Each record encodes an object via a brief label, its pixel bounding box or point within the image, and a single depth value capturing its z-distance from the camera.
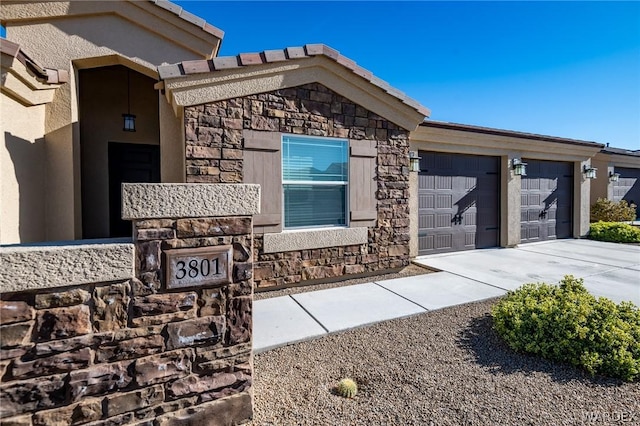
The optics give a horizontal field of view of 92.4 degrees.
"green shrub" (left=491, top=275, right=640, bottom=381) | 2.77
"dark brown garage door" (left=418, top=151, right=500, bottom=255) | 7.57
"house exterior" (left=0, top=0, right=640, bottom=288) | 4.60
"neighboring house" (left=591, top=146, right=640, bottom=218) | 12.17
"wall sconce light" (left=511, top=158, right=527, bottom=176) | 8.35
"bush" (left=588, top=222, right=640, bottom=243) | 9.38
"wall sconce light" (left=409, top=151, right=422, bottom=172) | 6.84
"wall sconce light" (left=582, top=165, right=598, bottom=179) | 9.97
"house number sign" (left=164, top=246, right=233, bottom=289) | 2.05
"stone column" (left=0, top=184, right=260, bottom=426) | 1.74
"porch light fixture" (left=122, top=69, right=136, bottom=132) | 6.33
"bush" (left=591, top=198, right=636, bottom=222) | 11.43
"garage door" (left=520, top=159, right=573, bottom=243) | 9.26
